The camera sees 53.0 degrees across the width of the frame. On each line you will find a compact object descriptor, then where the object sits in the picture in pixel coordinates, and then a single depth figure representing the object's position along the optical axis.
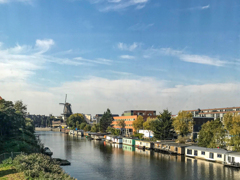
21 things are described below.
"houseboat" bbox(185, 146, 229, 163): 52.48
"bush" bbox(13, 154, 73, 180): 23.61
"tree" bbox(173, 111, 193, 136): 78.56
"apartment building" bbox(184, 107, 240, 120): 110.08
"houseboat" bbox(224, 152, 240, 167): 47.81
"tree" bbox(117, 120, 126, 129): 125.10
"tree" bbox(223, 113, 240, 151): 53.57
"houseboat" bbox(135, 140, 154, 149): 79.25
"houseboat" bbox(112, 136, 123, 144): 98.22
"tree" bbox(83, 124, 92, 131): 166.73
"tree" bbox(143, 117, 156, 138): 96.50
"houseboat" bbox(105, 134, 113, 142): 108.16
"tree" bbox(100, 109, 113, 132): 148.75
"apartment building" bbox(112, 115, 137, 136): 120.38
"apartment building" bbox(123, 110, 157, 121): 129.75
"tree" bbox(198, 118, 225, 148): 59.69
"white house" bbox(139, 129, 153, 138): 98.28
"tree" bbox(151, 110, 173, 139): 83.94
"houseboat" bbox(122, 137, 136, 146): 90.16
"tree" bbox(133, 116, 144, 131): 109.06
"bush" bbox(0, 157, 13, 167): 27.48
